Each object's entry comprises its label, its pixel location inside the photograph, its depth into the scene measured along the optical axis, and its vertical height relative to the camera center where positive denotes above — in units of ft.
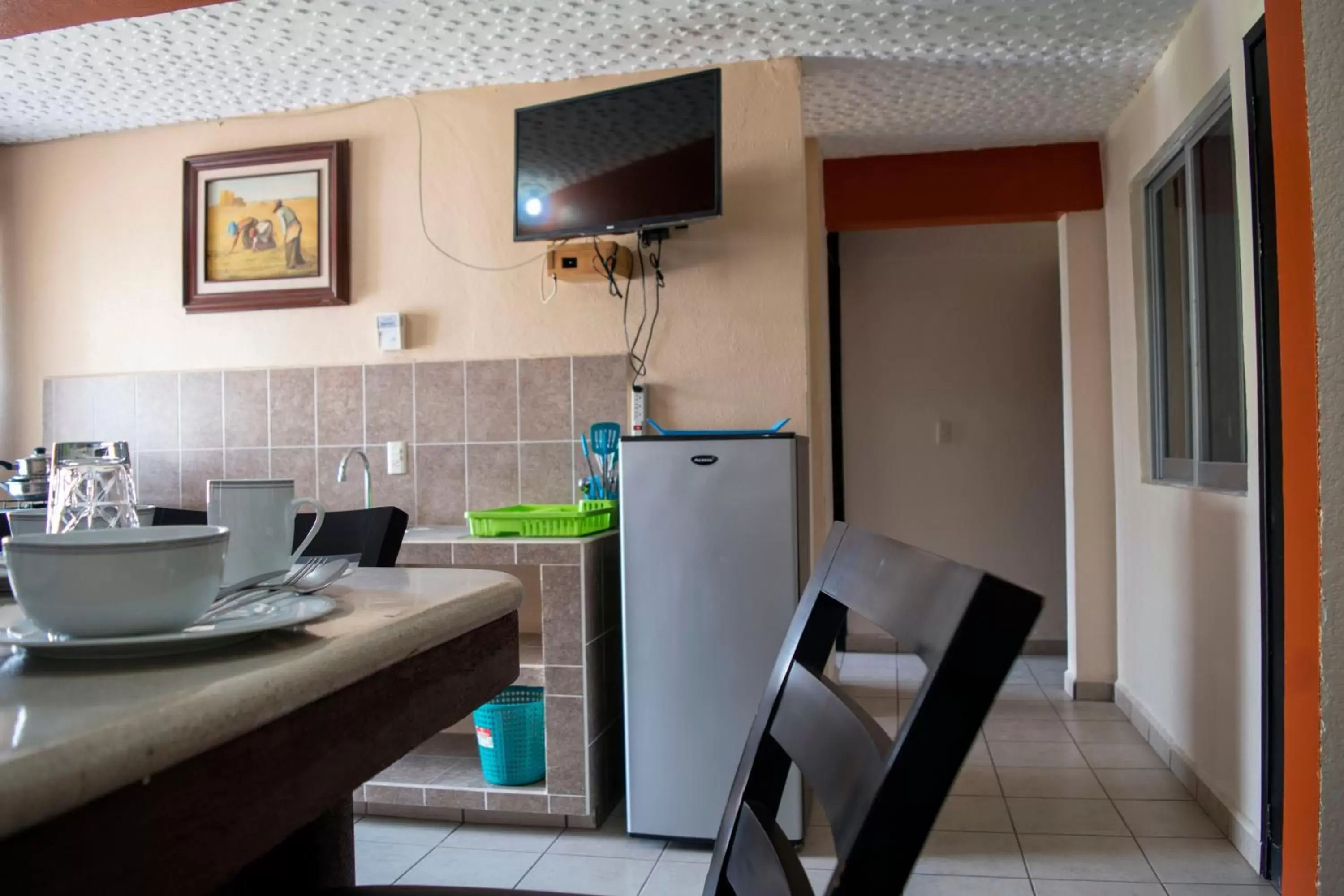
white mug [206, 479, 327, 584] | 2.58 -0.13
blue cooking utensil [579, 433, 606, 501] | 9.62 -0.24
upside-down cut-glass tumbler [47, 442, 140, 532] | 2.65 -0.05
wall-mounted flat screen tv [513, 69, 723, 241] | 8.86 +3.02
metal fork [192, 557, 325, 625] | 2.24 -0.33
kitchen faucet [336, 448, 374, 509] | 10.02 -0.17
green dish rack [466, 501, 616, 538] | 8.52 -0.52
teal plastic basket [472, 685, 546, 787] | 8.53 -2.51
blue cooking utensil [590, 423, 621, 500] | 9.64 +0.22
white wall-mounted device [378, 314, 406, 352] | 10.28 +1.52
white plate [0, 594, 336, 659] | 1.88 -0.34
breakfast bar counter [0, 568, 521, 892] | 1.37 -0.49
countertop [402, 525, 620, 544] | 8.52 -0.65
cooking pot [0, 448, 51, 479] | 10.12 +0.10
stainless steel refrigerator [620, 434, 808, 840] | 7.97 -1.23
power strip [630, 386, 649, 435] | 9.54 +0.57
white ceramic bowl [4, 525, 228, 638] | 1.84 -0.22
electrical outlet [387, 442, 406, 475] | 10.26 +0.12
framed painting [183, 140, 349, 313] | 10.52 +2.81
